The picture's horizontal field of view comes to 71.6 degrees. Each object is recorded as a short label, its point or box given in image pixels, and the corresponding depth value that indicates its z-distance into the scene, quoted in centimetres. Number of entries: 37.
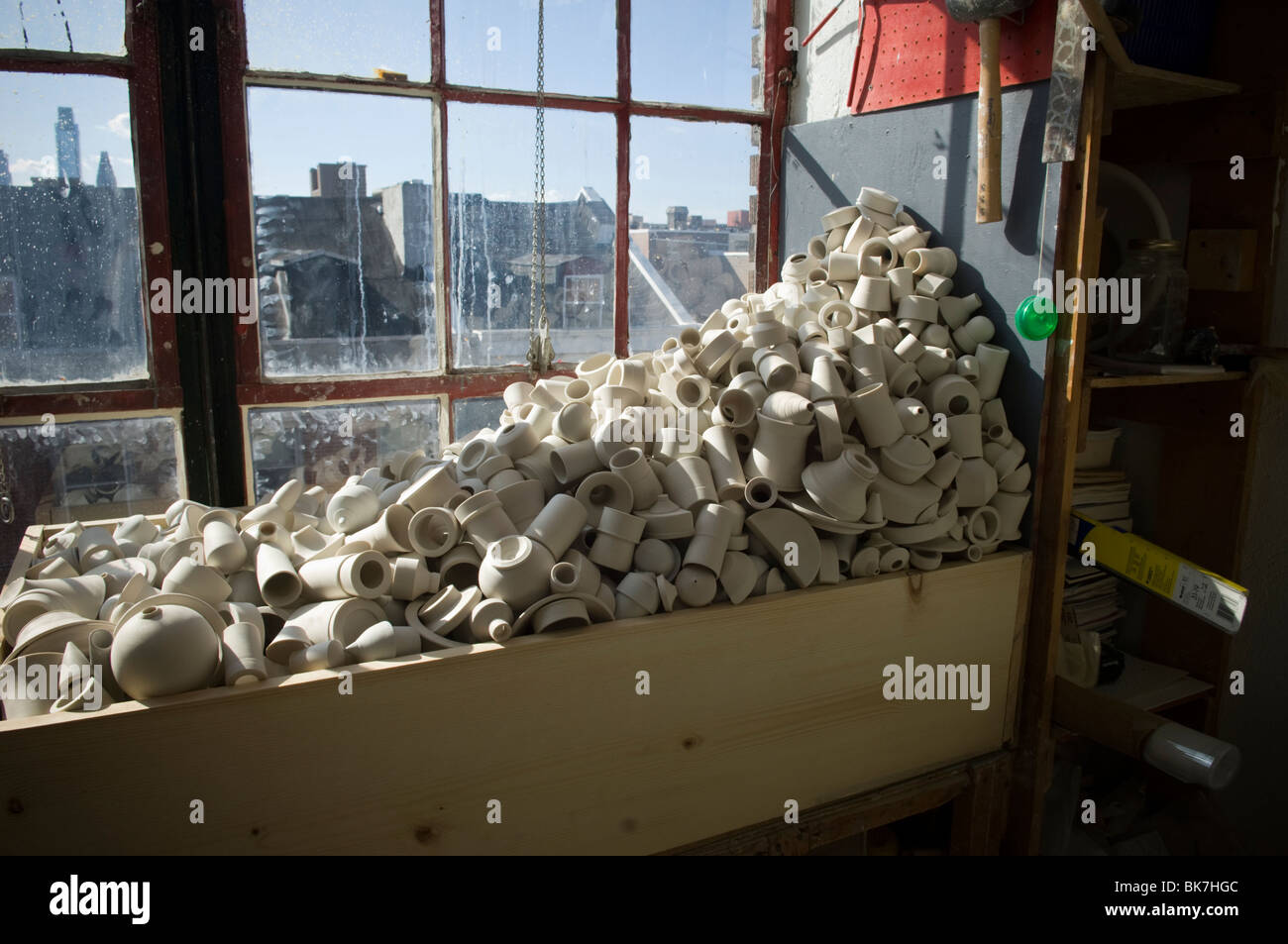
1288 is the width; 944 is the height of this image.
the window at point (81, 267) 192
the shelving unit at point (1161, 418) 182
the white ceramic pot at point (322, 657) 131
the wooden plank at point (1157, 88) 181
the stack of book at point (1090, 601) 216
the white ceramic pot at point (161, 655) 116
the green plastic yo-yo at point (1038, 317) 184
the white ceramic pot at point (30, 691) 118
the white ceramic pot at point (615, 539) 155
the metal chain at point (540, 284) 245
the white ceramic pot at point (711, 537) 154
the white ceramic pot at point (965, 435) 183
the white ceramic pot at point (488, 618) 139
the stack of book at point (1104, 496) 219
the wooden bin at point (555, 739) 116
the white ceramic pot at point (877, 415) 173
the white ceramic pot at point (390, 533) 153
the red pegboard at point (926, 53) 186
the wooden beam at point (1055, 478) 178
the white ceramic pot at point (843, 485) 162
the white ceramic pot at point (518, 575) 142
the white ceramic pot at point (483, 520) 152
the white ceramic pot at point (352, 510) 162
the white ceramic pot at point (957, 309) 202
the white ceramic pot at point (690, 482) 162
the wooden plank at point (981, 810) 192
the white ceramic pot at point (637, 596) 150
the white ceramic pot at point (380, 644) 133
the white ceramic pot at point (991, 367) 193
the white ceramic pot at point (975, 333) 198
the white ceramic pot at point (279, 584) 148
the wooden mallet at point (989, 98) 183
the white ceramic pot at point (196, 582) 143
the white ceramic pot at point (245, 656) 124
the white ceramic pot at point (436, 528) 152
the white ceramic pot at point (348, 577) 143
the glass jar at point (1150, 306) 206
